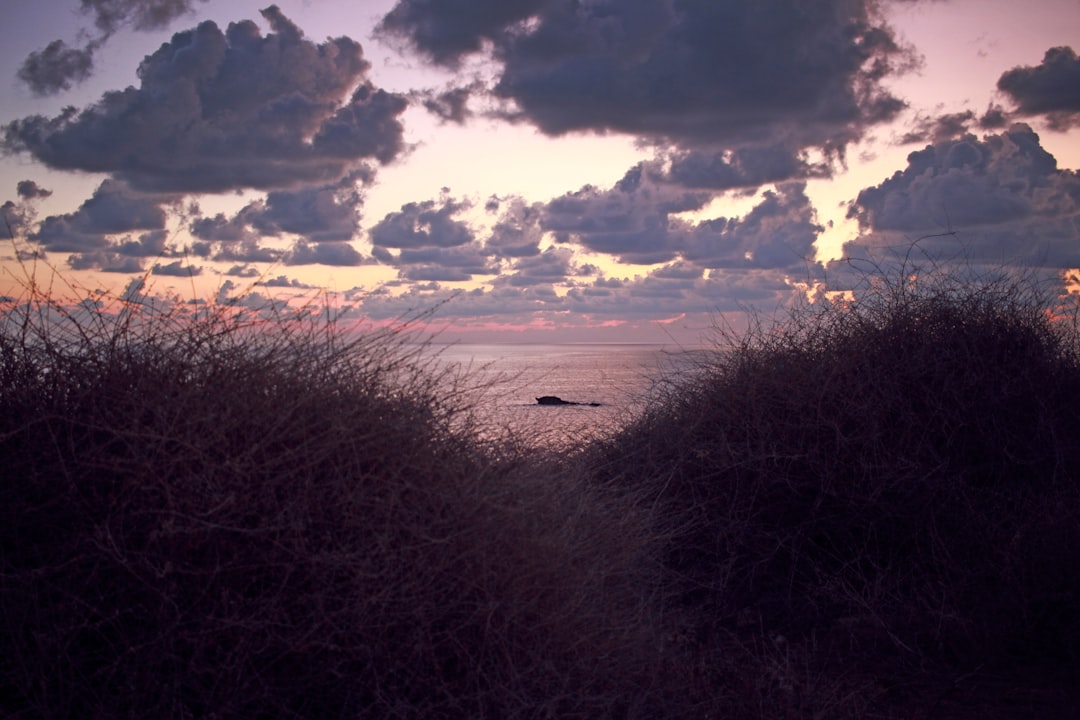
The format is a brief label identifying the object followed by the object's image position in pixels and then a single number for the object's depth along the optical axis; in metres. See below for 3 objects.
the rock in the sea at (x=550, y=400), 23.05
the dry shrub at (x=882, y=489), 6.62
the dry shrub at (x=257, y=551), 3.88
